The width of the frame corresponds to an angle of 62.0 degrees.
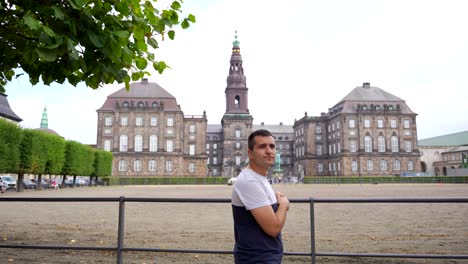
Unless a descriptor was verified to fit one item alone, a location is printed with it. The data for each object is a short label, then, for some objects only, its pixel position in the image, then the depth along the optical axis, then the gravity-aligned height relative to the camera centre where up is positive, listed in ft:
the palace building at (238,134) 233.55 +27.62
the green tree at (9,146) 100.89 +7.96
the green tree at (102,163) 183.11 +6.09
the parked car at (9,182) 121.13 -1.98
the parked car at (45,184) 144.75 -3.07
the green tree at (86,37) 12.74 +5.09
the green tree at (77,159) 148.05 +6.55
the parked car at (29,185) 137.76 -3.27
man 8.07 -0.79
